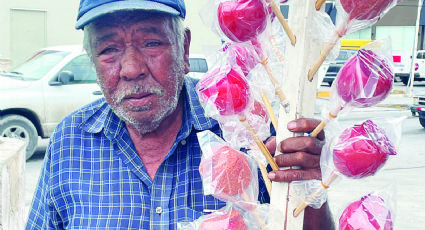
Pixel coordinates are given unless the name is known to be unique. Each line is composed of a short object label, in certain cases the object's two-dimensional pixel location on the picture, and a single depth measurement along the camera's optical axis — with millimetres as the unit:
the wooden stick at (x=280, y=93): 1084
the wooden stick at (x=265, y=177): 1133
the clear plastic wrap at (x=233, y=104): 1069
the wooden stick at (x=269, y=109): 1140
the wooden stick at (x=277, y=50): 1142
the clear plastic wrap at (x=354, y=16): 952
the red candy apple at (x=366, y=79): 961
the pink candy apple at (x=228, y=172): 1106
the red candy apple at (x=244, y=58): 1191
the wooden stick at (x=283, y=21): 1036
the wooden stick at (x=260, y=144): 1109
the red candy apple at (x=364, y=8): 947
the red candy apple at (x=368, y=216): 986
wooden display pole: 1060
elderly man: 1589
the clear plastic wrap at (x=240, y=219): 1089
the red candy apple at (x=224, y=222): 1107
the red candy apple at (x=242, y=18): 1031
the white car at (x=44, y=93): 7078
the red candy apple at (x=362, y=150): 962
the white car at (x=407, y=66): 22367
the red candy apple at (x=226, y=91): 1065
